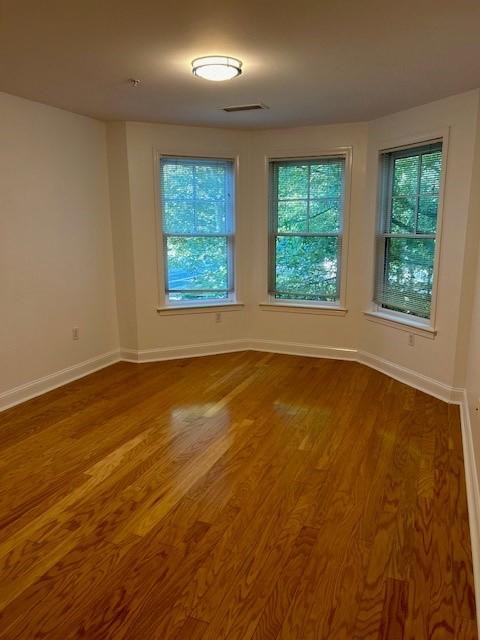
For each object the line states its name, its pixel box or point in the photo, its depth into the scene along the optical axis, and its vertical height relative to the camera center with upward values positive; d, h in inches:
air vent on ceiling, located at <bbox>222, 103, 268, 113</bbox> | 147.3 +39.4
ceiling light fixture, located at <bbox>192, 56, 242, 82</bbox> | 104.7 +37.1
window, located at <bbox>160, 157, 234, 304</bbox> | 184.9 +1.4
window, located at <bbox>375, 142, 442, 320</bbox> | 153.3 +0.1
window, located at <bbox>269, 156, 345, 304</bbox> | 185.3 +1.0
